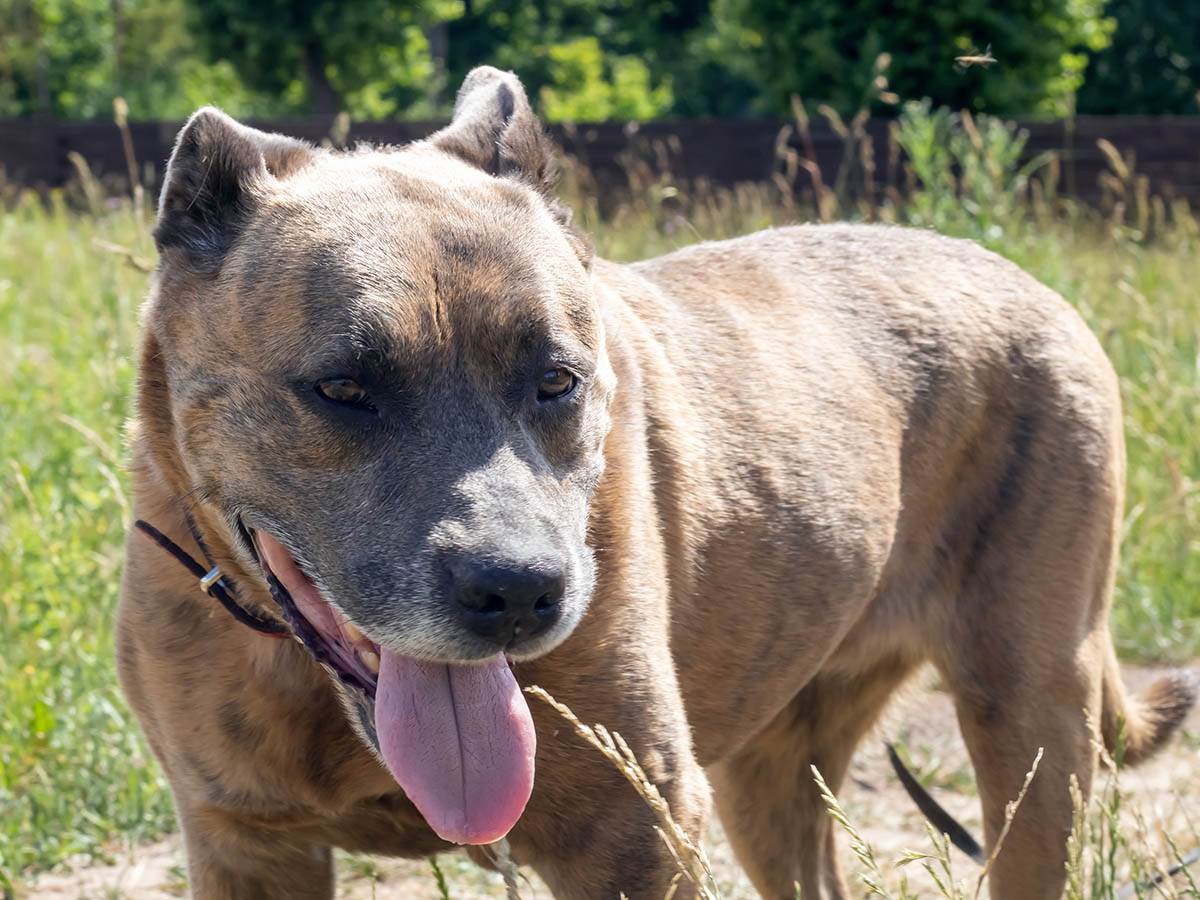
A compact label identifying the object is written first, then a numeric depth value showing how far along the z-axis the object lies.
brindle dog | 2.65
